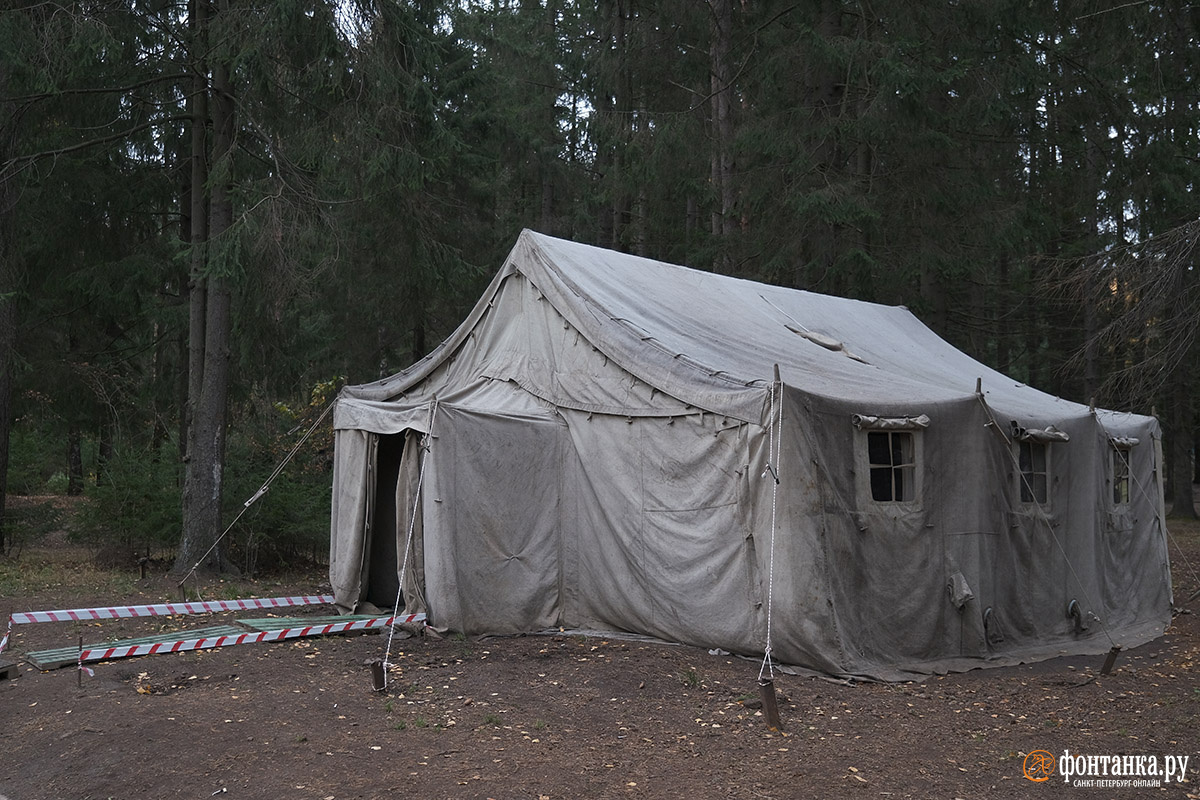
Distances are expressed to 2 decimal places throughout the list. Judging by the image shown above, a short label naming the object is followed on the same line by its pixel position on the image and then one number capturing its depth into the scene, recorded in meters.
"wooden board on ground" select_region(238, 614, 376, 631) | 8.44
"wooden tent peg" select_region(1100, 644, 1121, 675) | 7.57
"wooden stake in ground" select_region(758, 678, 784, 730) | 5.77
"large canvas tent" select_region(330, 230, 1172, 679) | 7.51
